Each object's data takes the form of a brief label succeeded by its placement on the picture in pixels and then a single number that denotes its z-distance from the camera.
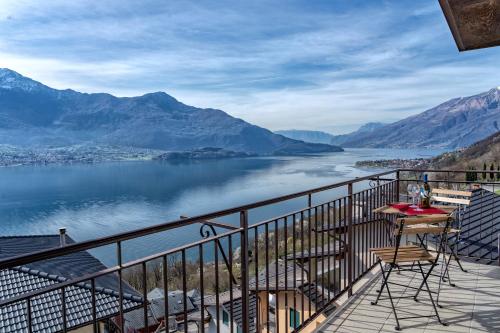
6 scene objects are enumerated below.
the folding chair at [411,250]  2.71
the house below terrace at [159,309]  14.77
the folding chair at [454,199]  4.02
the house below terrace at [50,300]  7.01
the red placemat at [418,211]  3.27
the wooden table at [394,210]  3.33
